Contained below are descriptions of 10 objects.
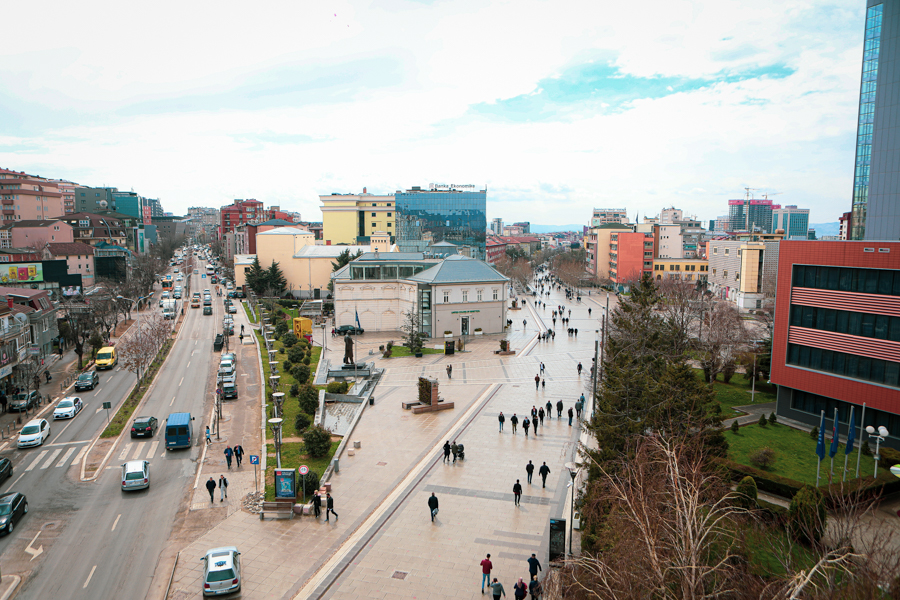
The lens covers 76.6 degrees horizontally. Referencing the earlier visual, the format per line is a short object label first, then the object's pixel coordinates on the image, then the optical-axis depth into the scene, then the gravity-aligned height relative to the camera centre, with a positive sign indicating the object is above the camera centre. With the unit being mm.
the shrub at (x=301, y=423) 28328 -9020
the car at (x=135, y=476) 22219 -9310
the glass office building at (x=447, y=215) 126438 +6280
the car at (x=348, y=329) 58362 -9011
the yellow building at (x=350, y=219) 120125 +4758
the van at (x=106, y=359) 44469 -9549
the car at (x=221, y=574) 14977 -8847
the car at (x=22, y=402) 33406 -9730
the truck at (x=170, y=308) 66325 -8460
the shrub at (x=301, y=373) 37219 -8742
